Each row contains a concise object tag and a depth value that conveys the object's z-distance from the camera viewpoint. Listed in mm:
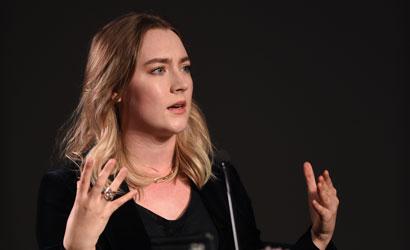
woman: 4609
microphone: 4276
